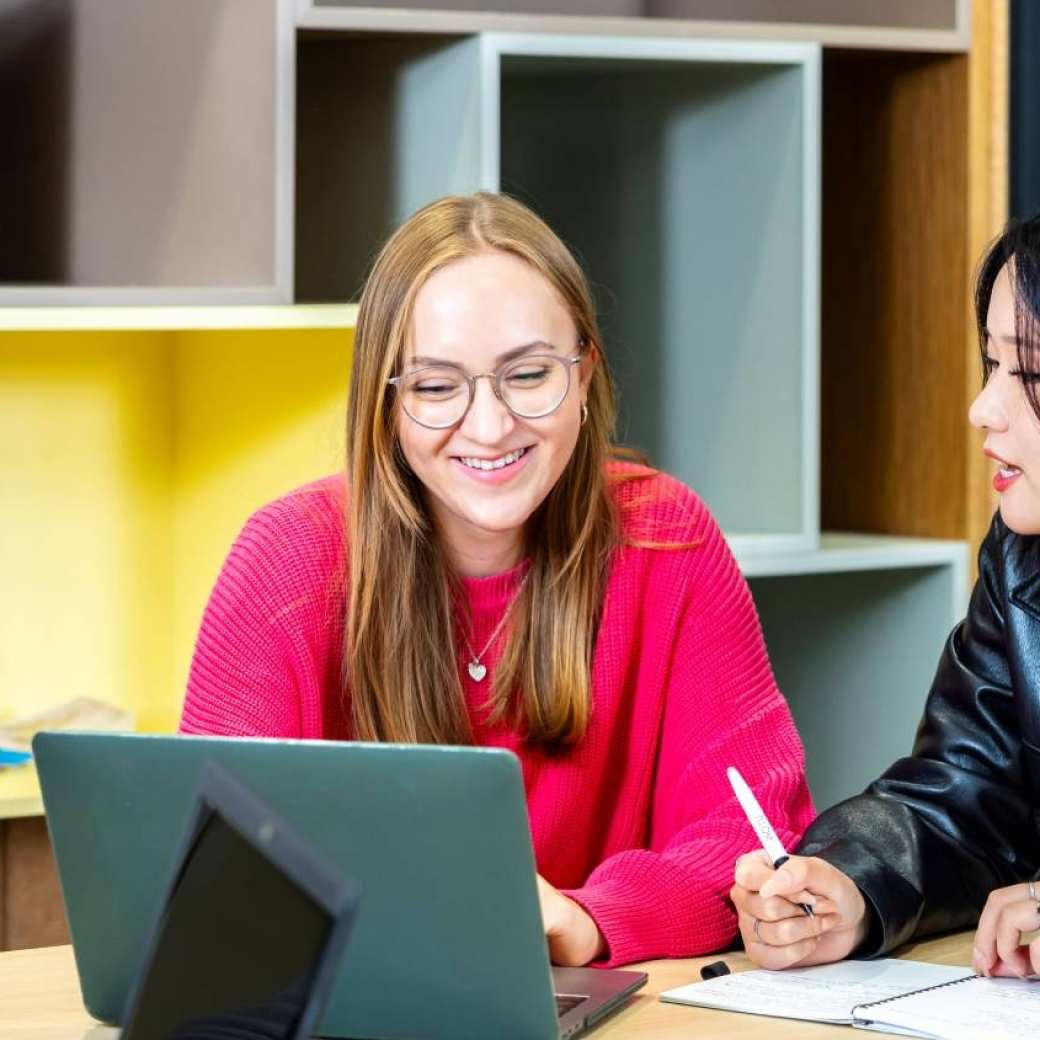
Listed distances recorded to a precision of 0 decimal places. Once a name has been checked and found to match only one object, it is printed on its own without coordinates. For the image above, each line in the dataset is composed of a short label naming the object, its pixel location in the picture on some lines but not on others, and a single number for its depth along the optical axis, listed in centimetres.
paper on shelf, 332
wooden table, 238
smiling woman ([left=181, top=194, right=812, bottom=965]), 270
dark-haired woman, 250
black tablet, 196
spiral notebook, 237
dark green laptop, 225
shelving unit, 320
